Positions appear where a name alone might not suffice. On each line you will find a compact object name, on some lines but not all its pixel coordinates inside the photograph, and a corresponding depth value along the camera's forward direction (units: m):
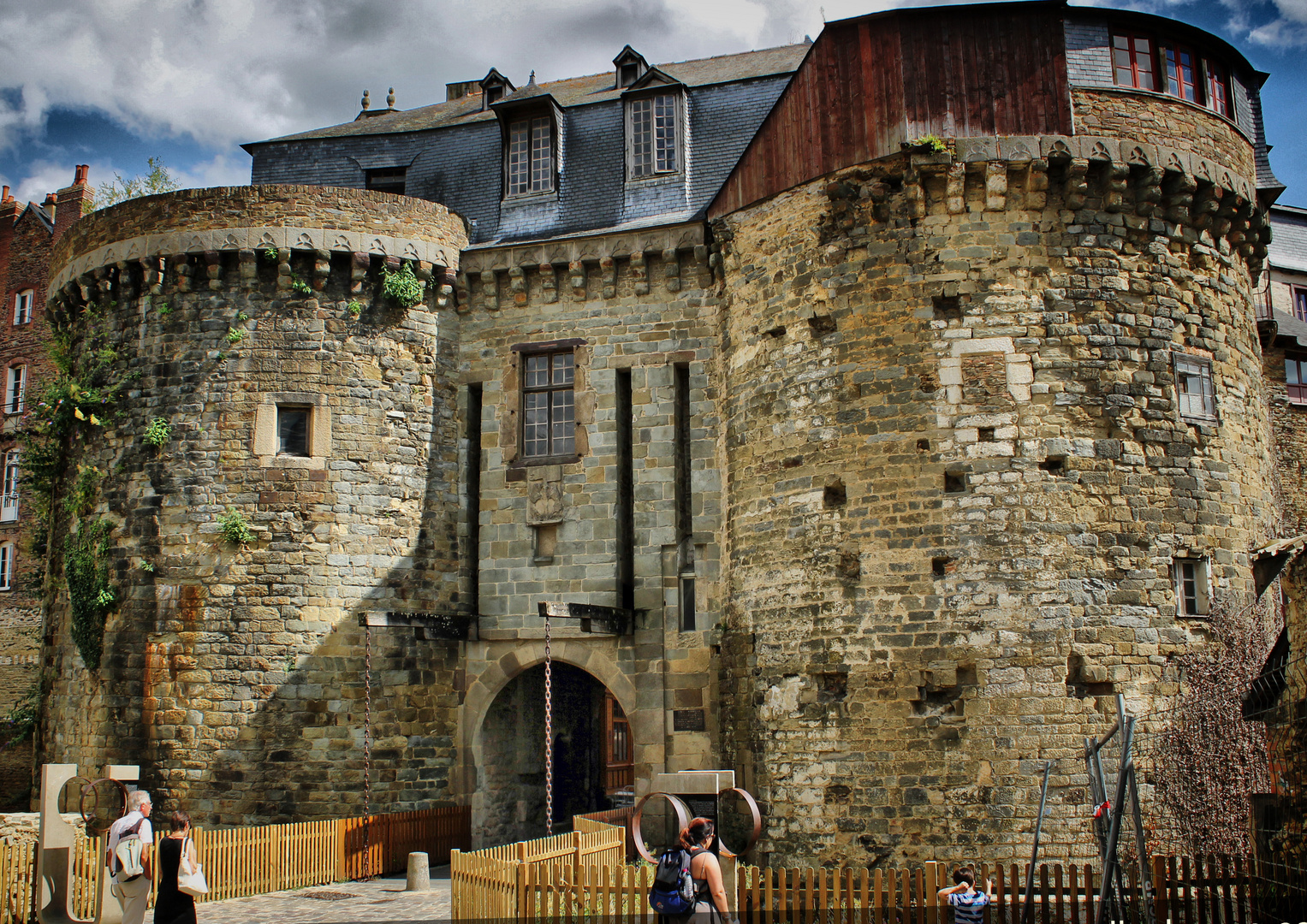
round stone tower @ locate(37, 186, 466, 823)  16.42
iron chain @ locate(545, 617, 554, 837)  13.61
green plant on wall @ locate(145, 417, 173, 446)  17.27
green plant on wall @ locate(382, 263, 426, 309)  17.81
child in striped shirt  8.95
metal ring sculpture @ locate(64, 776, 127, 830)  16.20
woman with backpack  8.02
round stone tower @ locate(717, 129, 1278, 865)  13.27
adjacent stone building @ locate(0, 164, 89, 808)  27.78
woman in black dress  8.88
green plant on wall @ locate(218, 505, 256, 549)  16.72
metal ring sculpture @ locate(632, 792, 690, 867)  9.47
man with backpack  9.33
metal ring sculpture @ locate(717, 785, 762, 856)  9.49
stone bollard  13.95
